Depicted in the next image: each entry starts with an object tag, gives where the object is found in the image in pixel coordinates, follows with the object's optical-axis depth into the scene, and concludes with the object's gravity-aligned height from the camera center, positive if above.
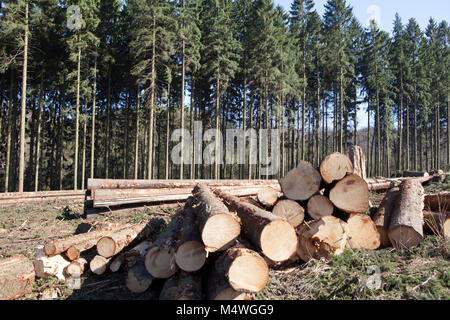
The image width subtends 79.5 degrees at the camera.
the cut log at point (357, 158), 7.56 +0.31
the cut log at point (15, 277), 3.96 -1.70
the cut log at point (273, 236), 3.58 -0.92
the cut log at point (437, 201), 5.86 -0.72
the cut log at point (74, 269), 4.54 -1.74
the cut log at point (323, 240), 4.25 -1.13
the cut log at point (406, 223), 4.63 -0.94
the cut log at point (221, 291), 3.10 -1.44
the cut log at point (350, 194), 4.82 -0.46
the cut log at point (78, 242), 4.57 -1.37
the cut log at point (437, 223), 4.95 -1.02
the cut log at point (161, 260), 3.90 -1.34
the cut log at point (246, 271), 2.93 -1.13
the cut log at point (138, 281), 3.94 -1.66
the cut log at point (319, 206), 4.97 -0.70
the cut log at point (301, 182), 5.05 -0.26
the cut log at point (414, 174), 15.55 -0.29
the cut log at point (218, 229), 3.41 -0.79
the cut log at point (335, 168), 4.98 +0.01
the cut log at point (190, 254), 3.48 -1.13
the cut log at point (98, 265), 4.60 -1.68
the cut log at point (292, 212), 4.89 -0.79
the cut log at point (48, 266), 4.43 -1.66
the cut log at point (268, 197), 5.61 -0.60
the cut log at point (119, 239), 4.79 -1.36
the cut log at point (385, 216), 5.07 -0.93
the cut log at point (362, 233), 4.74 -1.13
